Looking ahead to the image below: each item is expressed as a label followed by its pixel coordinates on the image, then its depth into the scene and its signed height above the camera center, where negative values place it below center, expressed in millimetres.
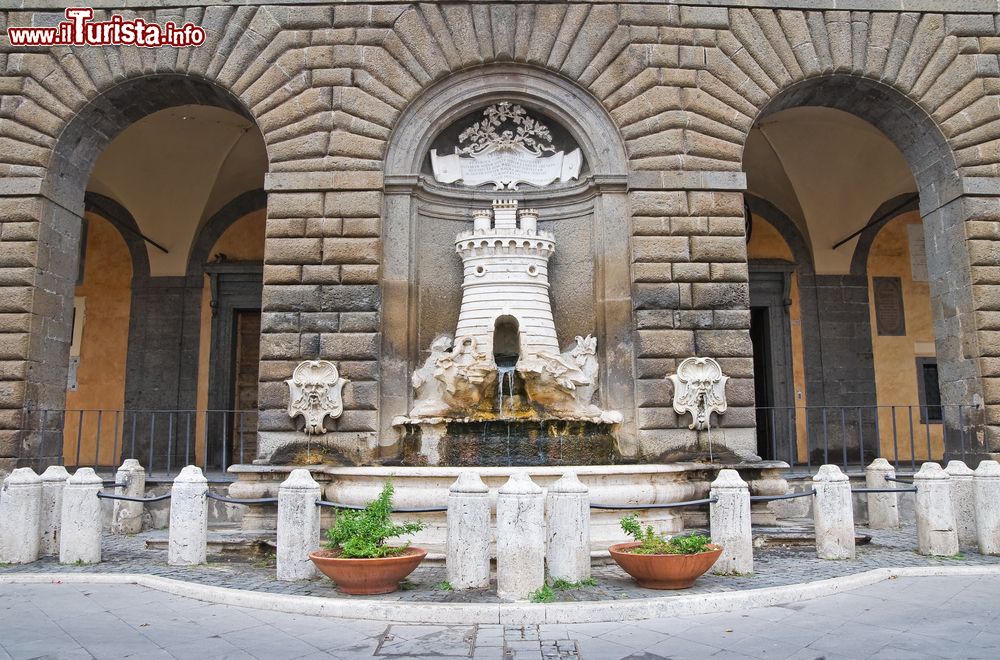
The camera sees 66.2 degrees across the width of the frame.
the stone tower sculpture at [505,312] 9344 +1421
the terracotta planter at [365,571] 5684 -1101
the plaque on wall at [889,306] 14336 +2057
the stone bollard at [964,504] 7676 -883
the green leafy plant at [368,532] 5785 -835
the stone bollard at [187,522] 7066 -895
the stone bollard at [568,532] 6012 -873
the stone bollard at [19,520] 7152 -865
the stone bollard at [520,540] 5586 -874
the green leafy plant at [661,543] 5879 -956
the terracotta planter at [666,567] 5762 -1121
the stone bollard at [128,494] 9242 -888
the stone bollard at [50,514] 7477 -852
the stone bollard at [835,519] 7145 -946
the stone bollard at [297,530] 6434 -896
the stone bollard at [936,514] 7301 -935
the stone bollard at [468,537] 5887 -886
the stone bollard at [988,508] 7383 -901
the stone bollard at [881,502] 9164 -1021
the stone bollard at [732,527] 6516 -924
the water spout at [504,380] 9489 +518
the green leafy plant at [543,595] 5539 -1261
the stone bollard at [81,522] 7094 -881
